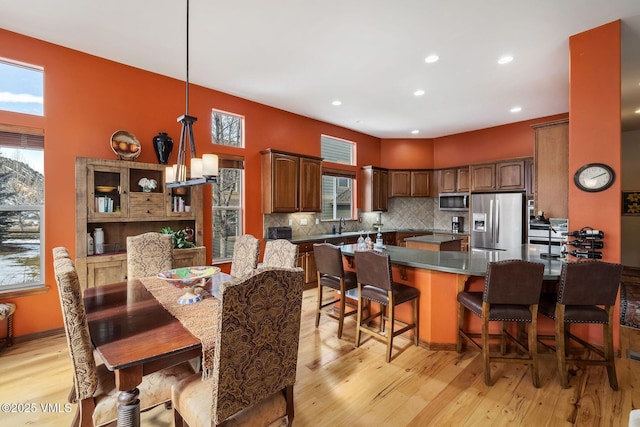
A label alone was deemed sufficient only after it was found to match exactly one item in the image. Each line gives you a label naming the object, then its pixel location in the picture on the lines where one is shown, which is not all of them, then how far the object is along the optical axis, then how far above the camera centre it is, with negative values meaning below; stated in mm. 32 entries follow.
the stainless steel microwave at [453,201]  6324 +185
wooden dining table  1345 -671
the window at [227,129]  4473 +1291
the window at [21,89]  3010 +1290
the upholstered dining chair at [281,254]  2683 -422
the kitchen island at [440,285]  2834 -763
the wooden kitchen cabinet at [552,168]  3557 +521
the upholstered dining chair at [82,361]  1392 -730
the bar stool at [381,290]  2678 -788
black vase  3697 +818
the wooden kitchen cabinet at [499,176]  5473 +661
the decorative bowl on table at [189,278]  2099 -521
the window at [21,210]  3039 +8
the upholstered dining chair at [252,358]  1263 -689
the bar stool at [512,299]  2236 -708
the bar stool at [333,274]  3084 -715
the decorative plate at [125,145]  3461 +790
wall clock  2688 +303
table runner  1481 -659
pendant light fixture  2172 +327
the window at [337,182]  6199 +628
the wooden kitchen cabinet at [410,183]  7047 +650
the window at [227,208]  4480 +35
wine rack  2670 -310
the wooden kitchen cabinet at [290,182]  4793 +478
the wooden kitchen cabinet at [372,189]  6699 +475
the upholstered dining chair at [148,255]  2924 -454
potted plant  3693 -357
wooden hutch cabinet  3129 -8
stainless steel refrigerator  5309 -203
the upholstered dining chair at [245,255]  3112 -489
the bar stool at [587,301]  2227 -714
